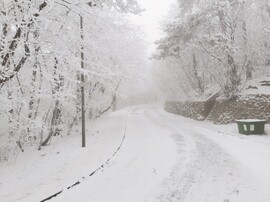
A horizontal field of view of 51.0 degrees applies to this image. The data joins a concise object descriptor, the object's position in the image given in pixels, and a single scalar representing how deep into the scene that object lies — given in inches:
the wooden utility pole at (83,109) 514.3
